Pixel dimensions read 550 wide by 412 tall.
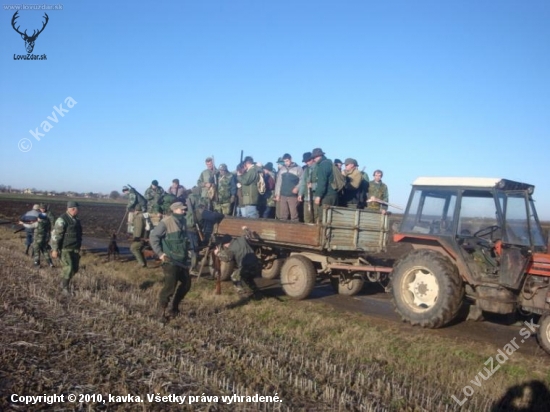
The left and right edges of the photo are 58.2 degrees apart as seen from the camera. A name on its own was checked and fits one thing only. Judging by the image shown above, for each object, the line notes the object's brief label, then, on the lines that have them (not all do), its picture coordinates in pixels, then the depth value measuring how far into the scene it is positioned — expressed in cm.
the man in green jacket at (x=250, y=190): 1130
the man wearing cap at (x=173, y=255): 764
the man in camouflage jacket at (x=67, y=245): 912
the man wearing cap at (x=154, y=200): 1324
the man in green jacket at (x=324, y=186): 955
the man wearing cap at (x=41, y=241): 1222
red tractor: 679
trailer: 901
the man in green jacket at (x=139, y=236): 1282
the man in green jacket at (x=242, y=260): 957
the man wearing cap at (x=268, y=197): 1181
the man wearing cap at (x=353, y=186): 1033
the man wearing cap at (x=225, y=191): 1234
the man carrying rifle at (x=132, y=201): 1384
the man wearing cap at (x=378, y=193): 1077
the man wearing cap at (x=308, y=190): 1004
